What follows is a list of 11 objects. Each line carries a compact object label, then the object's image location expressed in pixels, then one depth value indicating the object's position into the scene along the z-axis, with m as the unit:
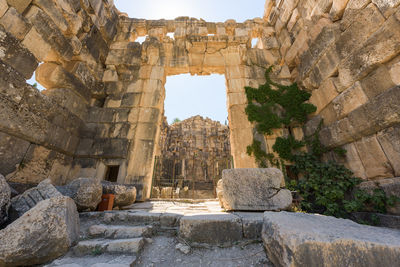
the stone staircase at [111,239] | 1.58
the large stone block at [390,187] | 2.76
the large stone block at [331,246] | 1.18
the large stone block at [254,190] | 2.73
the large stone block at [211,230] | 1.97
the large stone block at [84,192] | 2.67
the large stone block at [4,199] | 1.88
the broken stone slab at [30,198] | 2.05
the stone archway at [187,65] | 5.13
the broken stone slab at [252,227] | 2.05
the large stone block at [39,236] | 1.45
